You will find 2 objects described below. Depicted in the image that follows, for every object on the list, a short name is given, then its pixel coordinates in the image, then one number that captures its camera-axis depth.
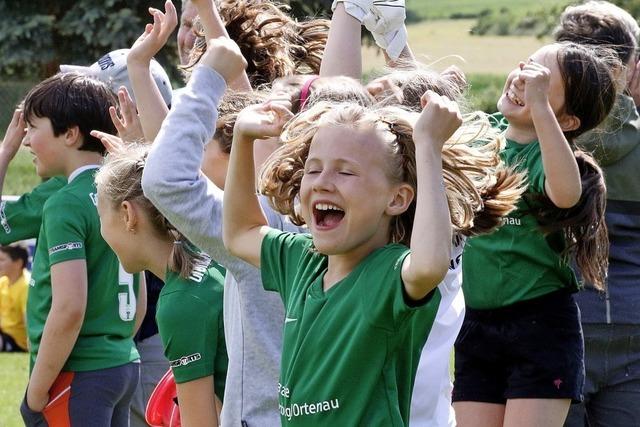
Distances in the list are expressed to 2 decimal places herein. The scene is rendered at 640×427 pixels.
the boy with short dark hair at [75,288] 9.23
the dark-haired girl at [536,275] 8.46
